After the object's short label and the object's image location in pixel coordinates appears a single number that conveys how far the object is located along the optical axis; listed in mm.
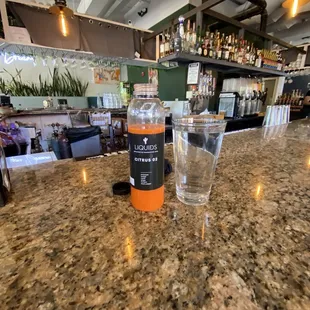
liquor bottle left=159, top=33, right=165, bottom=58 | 2148
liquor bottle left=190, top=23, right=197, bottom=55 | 1964
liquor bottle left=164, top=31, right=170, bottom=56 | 2072
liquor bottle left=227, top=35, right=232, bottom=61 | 2252
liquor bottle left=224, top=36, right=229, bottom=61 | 2193
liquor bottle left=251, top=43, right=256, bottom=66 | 2490
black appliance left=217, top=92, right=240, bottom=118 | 2576
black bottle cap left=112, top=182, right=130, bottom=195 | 459
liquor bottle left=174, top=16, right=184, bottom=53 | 1823
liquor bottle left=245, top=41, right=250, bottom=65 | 2412
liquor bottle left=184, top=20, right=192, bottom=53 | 1946
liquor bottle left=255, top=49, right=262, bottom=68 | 2544
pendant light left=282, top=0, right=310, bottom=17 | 1413
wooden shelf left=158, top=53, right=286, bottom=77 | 1845
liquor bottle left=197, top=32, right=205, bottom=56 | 2009
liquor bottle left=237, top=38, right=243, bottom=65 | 2324
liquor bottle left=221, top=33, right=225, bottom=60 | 2184
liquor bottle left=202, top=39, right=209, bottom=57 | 2055
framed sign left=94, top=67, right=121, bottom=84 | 5477
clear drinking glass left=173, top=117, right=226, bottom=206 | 422
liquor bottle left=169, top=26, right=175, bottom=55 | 1972
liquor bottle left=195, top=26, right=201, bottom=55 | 1963
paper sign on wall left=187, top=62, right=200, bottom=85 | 2130
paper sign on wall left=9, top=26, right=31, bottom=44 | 1916
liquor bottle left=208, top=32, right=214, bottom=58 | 2096
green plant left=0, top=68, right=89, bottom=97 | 4061
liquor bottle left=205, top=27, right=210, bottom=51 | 2068
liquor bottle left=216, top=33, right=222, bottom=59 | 2148
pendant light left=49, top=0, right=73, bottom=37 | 1683
